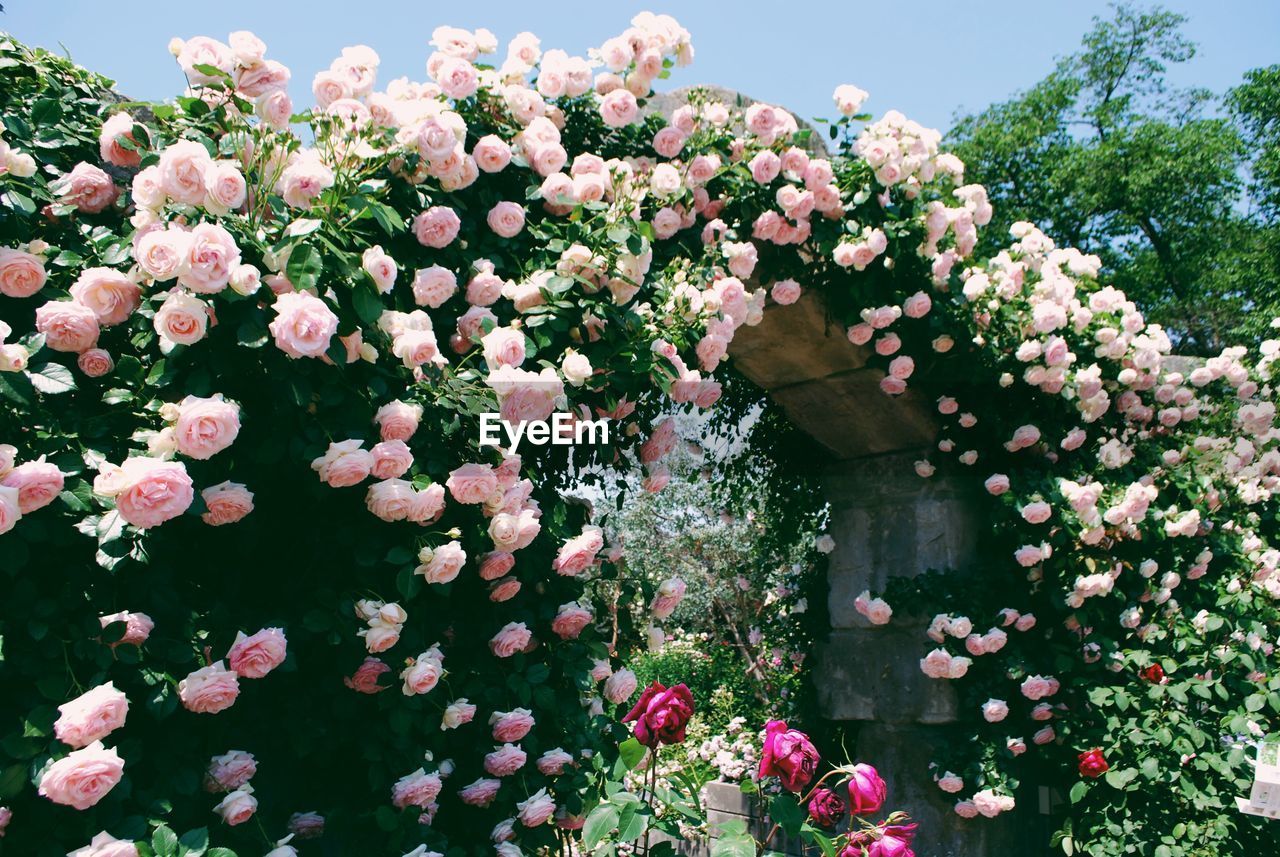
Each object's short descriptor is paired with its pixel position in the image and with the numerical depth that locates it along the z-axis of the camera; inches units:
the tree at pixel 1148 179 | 497.0
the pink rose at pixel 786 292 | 111.7
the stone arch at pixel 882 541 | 132.6
